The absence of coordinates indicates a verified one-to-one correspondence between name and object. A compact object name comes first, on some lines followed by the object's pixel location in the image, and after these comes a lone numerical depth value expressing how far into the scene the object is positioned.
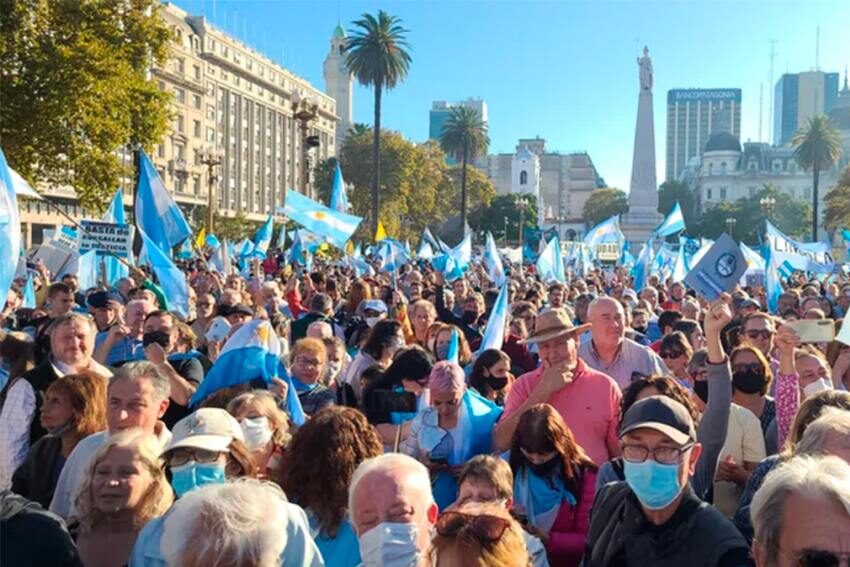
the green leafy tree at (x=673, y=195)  122.31
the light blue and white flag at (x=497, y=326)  7.78
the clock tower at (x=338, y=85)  139.38
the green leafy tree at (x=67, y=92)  22.06
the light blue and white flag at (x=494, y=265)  17.66
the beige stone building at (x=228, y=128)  70.25
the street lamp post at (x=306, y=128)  23.87
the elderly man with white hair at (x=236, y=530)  2.47
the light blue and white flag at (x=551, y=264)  19.48
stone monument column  67.56
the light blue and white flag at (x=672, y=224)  24.95
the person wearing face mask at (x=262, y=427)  4.29
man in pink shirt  4.82
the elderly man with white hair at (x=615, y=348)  6.03
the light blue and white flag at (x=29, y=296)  11.32
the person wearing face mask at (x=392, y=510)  2.94
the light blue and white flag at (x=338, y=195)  19.91
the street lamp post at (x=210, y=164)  29.38
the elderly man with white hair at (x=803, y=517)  2.38
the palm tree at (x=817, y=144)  64.81
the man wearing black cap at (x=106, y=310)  8.26
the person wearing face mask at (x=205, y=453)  3.60
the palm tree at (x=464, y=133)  73.06
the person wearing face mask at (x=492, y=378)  6.01
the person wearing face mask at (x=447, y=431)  4.62
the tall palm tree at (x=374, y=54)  48.34
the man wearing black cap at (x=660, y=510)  3.07
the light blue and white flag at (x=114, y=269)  13.98
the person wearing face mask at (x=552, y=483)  4.11
